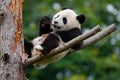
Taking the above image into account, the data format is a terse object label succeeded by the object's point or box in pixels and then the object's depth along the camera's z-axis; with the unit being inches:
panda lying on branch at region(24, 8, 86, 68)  474.5
